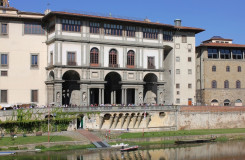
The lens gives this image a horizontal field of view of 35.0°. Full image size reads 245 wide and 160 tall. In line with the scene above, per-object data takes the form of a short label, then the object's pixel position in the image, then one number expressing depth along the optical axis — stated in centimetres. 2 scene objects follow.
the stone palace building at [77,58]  6397
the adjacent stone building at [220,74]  8050
